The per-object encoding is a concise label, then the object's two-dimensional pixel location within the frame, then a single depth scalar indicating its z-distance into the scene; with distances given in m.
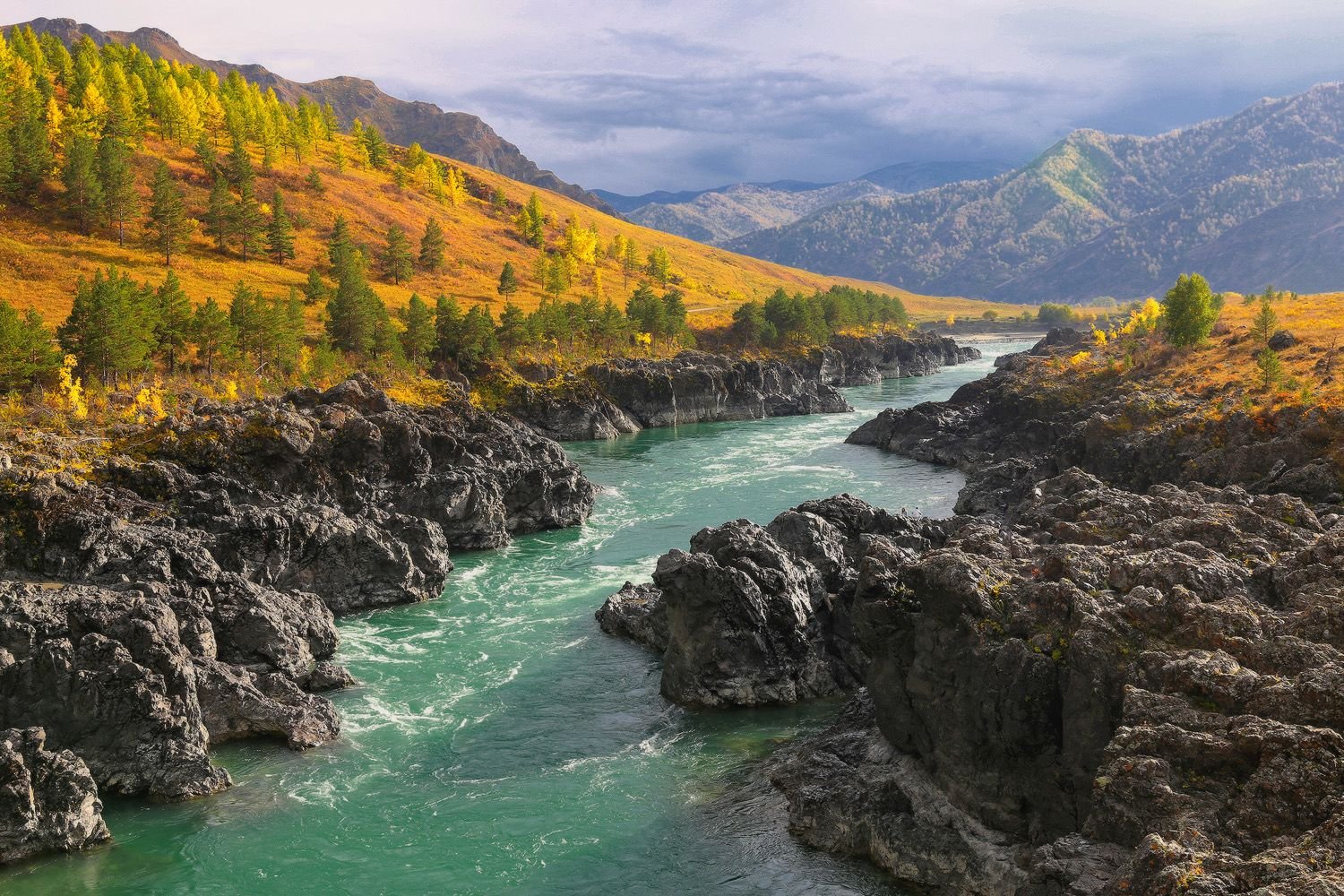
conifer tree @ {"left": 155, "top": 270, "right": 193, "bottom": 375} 83.75
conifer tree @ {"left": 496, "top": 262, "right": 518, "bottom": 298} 162.50
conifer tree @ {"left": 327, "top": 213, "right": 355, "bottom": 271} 133.00
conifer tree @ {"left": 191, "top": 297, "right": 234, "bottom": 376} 84.75
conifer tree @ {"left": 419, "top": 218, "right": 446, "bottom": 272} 172.88
